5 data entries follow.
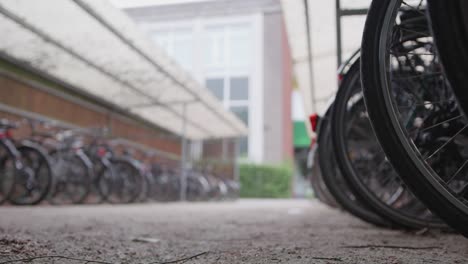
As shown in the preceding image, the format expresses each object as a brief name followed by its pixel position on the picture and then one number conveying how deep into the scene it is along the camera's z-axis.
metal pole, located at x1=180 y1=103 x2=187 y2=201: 10.07
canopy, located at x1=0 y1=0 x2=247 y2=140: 5.21
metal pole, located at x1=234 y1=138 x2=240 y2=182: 14.58
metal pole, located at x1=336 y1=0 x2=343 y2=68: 3.65
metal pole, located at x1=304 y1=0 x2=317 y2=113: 4.43
